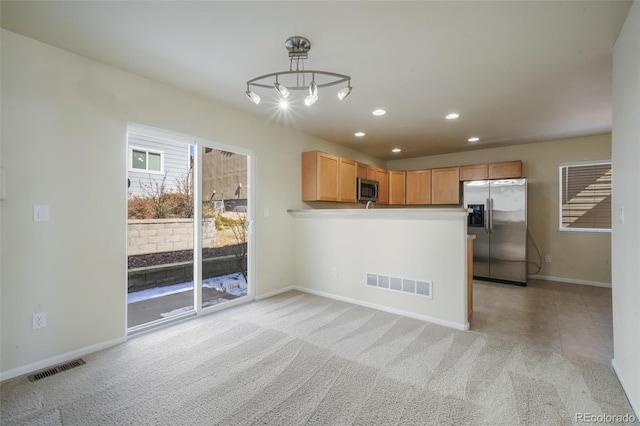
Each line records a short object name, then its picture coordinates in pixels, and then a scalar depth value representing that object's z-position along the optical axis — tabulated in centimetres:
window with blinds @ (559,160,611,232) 474
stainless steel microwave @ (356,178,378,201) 540
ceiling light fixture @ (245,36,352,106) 215
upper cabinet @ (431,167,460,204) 566
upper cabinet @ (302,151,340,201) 451
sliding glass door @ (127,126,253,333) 332
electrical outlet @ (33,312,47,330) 222
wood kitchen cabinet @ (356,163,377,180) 548
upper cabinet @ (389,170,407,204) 630
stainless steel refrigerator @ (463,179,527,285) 477
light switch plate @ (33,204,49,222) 221
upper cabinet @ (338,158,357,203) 498
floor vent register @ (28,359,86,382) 212
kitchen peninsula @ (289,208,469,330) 307
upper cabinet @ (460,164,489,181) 535
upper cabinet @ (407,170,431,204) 602
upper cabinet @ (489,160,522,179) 512
